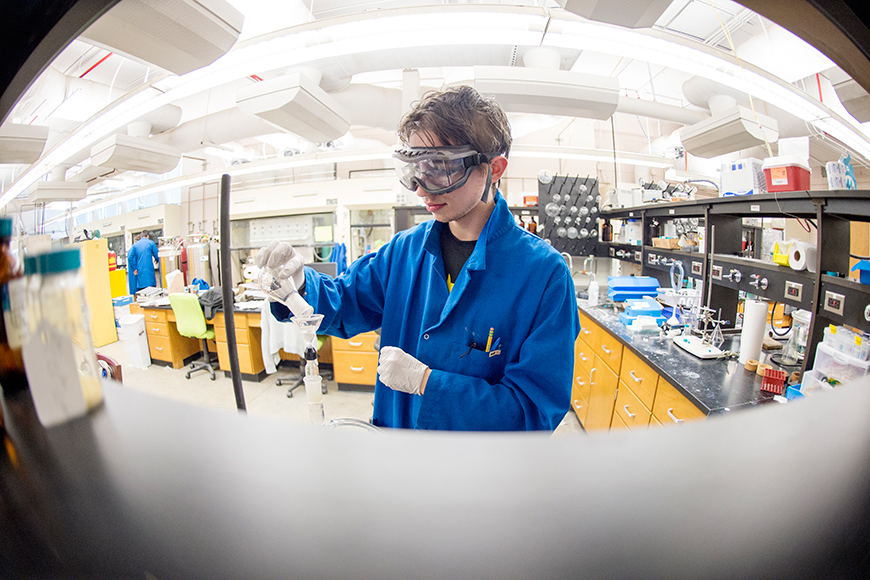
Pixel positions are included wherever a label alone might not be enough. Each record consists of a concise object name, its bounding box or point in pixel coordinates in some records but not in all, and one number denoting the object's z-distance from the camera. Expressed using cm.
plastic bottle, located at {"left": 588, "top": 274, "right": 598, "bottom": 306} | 307
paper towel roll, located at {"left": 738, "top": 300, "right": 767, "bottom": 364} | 160
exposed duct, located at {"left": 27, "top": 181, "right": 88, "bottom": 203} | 28
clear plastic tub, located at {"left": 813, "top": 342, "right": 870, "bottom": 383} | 92
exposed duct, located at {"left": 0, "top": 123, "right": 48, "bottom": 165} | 28
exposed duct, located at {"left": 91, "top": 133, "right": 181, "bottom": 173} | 52
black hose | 62
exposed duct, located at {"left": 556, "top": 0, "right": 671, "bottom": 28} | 101
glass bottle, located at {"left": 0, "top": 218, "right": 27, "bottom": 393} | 20
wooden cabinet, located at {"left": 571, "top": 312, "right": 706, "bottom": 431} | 160
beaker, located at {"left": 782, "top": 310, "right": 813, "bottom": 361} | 171
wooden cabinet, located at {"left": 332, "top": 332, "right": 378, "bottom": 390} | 311
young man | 85
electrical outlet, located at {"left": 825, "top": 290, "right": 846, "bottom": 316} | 124
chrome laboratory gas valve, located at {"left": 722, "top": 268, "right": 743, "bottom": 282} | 194
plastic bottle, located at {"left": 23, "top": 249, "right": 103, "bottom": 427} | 20
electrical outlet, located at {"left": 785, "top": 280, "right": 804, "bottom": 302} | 152
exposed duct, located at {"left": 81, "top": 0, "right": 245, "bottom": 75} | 51
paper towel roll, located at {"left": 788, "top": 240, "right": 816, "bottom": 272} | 143
